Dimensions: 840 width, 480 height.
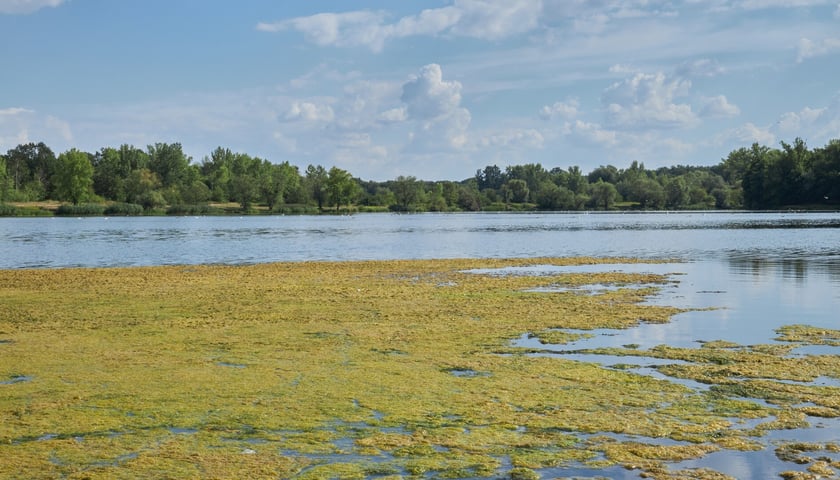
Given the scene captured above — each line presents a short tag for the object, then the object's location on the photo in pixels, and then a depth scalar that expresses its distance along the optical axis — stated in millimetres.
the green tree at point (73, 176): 167750
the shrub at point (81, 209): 160875
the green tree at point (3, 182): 159450
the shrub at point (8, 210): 149500
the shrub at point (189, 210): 177250
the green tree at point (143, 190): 175000
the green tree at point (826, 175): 165125
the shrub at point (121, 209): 165500
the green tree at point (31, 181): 175612
